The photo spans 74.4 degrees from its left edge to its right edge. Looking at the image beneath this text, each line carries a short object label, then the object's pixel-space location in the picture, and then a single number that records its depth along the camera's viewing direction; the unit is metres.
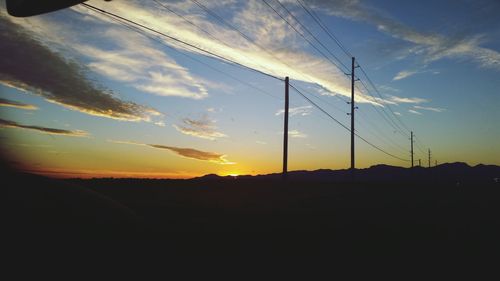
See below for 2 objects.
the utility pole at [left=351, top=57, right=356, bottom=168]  35.09
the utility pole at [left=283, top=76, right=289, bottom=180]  23.86
